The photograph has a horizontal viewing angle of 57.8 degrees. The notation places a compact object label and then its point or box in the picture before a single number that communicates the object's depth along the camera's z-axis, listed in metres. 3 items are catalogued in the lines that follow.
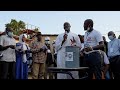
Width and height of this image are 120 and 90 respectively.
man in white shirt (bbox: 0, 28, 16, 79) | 2.14
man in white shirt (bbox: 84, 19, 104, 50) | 1.63
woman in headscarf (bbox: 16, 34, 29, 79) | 2.32
